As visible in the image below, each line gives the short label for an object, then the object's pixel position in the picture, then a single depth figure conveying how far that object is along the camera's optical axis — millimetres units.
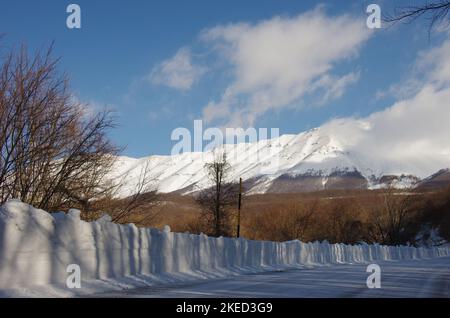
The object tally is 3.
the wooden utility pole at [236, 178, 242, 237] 50488
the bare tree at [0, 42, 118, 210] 15820
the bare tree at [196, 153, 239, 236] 55875
